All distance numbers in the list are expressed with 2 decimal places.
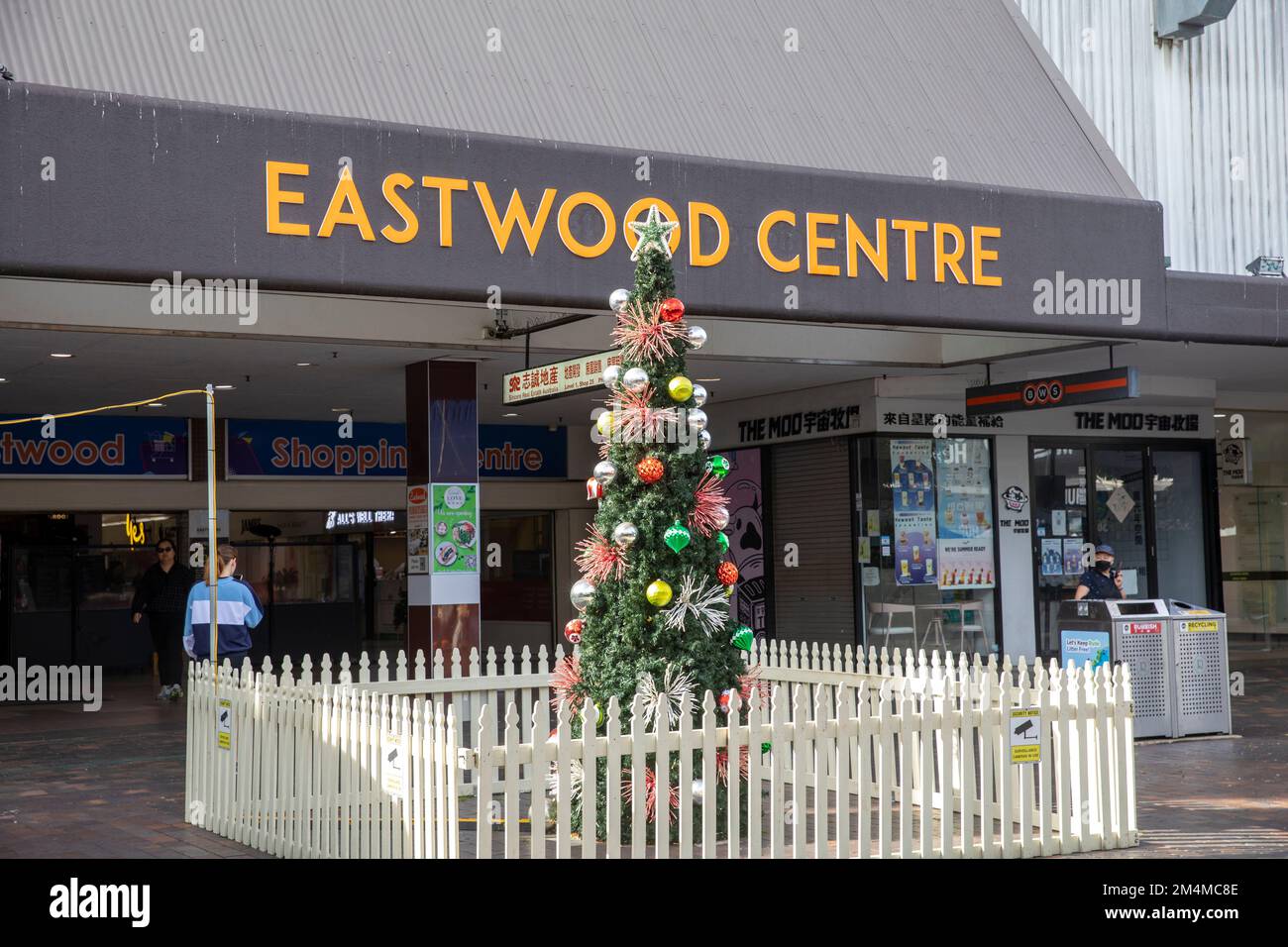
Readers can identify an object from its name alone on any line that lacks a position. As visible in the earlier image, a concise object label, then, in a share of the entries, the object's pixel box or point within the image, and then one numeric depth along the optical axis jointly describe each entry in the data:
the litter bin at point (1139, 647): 11.73
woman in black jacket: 15.73
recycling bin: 12.00
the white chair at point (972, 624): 17.67
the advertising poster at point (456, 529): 13.21
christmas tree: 7.66
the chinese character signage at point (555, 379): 10.35
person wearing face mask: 13.57
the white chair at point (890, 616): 17.16
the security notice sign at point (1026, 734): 7.66
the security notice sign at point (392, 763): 6.60
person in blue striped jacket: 10.44
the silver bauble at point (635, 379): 7.60
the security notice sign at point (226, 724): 8.44
